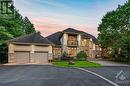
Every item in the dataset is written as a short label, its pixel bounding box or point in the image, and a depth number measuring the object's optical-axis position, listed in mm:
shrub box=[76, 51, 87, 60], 20893
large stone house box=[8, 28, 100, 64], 18243
